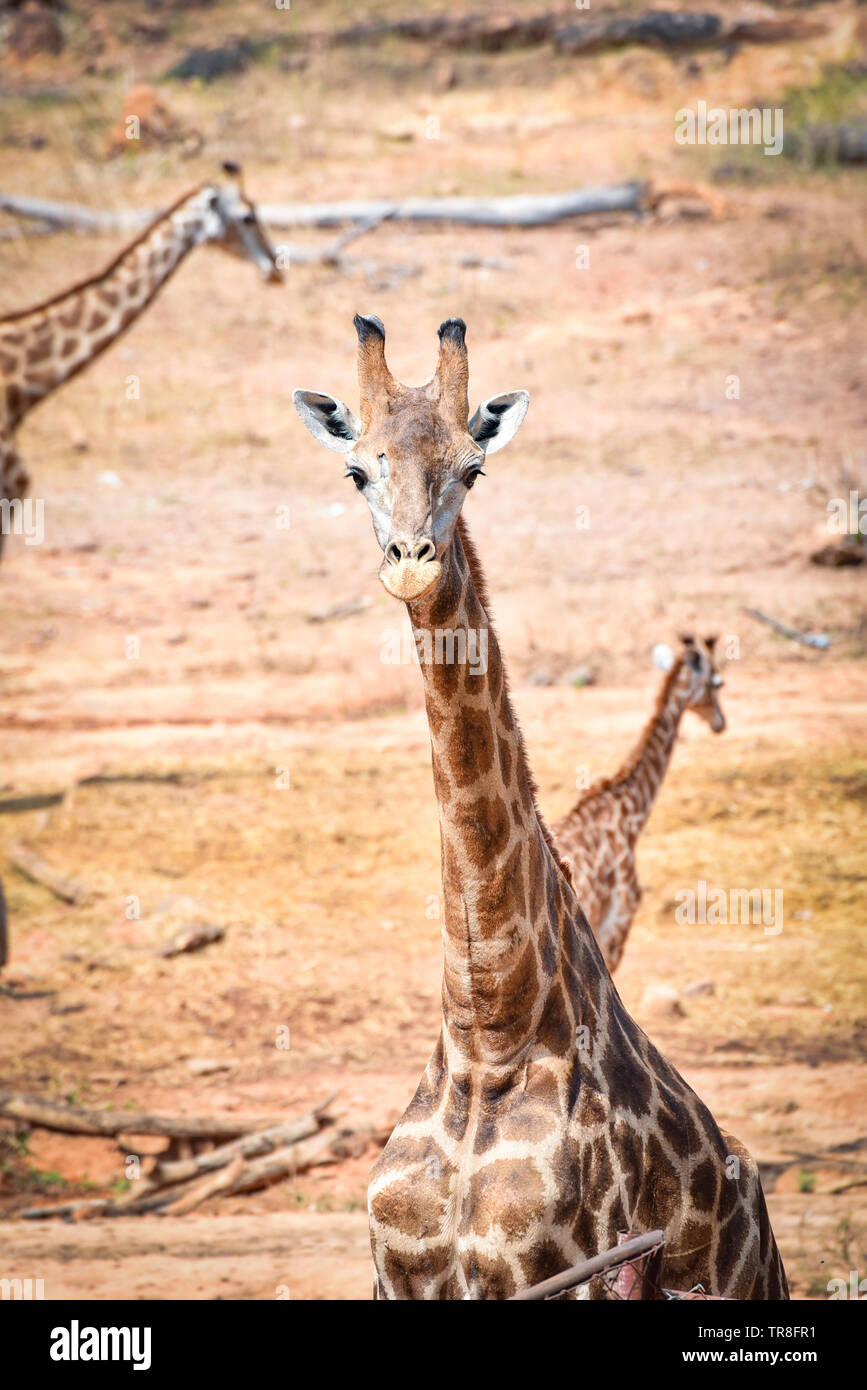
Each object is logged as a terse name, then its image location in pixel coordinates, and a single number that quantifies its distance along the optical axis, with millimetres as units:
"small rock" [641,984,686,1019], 17625
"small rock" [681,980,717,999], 18141
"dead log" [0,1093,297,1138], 15547
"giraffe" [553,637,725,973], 14641
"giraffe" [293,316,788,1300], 8180
